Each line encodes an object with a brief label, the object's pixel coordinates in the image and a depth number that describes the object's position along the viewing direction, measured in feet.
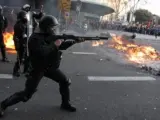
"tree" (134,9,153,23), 235.40
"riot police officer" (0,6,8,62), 32.40
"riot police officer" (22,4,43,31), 25.02
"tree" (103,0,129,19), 225.56
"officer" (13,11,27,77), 26.30
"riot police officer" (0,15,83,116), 15.55
